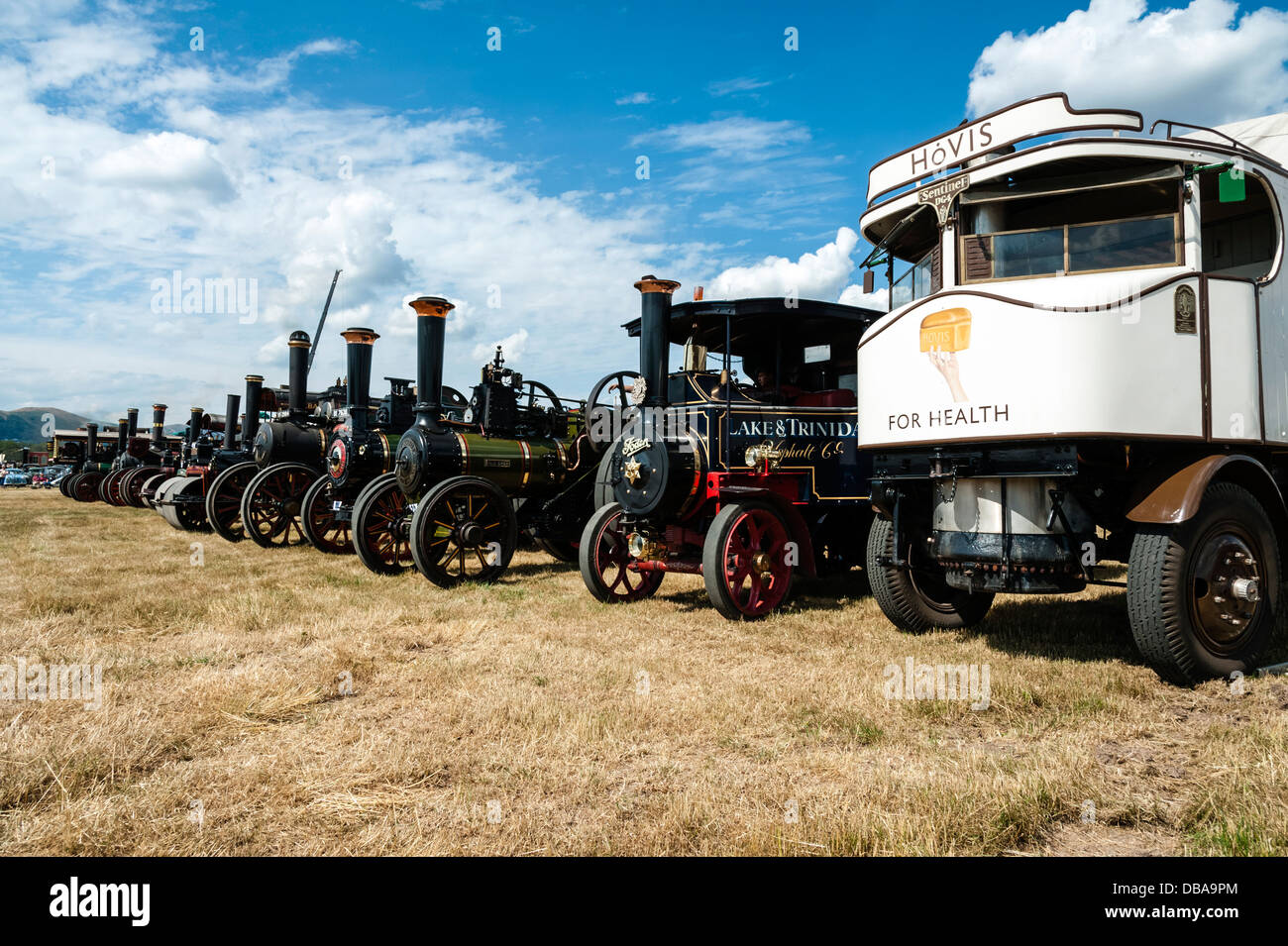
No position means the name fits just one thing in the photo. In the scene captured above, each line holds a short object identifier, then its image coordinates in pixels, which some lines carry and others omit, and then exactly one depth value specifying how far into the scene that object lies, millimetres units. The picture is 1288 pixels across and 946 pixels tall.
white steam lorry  4281
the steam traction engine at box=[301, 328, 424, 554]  10469
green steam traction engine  8703
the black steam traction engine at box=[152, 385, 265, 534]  14711
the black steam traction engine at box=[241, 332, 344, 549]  12078
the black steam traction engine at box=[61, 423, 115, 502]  26547
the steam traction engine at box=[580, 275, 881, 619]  6805
